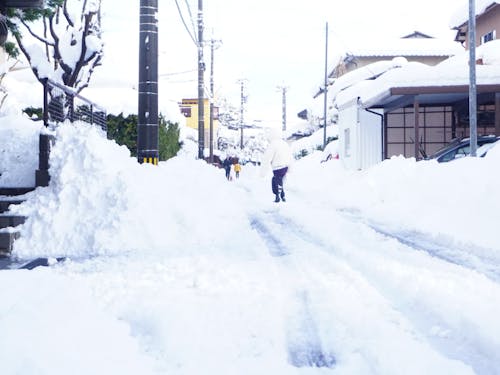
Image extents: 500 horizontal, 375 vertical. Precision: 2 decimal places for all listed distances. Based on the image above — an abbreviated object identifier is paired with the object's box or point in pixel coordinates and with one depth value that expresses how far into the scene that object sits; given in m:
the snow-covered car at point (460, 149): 15.42
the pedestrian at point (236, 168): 32.98
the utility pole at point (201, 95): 26.81
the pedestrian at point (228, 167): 30.24
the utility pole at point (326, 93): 35.31
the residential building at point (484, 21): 26.72
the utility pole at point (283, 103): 67.88
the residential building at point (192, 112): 69.22
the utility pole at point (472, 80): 13.42
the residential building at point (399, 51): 38.41
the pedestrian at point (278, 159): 13.88
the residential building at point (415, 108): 18.03
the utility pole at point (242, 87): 78.19
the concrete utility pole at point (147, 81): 10.08
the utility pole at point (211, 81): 35.61
